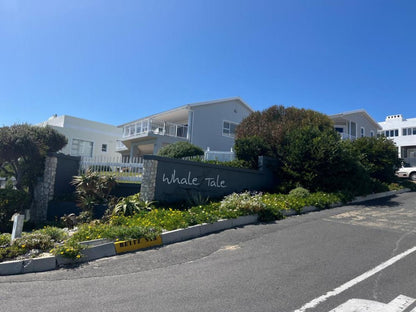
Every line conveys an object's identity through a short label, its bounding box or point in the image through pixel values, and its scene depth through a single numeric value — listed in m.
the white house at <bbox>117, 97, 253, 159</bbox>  22.72
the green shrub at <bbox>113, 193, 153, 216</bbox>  8.67
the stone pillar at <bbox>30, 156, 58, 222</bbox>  11.48
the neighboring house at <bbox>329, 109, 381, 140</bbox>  29.48
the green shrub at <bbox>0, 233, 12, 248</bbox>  5.78
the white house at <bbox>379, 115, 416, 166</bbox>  40.66
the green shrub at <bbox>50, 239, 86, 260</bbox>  5.16
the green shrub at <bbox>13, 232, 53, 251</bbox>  5.54
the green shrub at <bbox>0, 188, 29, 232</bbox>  10.20
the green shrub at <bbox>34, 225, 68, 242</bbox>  6.21
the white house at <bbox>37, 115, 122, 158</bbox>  28.33
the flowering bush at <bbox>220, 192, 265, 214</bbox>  8.49
